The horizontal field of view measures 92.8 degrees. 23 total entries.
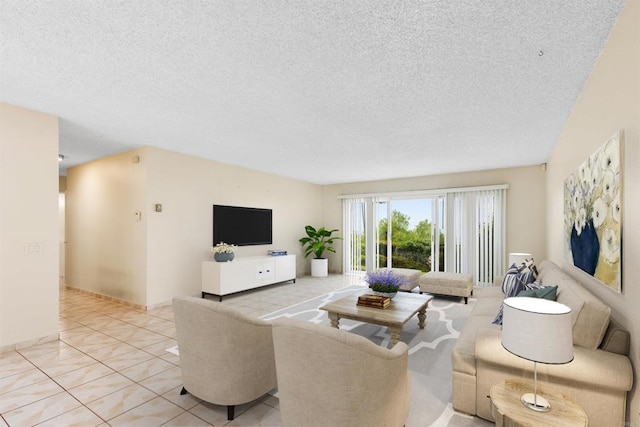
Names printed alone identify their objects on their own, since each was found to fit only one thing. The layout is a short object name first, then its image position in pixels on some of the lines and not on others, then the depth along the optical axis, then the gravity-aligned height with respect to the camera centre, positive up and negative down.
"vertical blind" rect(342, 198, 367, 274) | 8.14 -0.58
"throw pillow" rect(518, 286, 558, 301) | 2.48 -0.67
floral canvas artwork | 1.83 -0.03
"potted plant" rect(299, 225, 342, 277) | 7.81 -0.92
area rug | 2.12 -1.46
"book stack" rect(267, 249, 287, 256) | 6.70 -0.91
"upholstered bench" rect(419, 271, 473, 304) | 5.16 -1.26
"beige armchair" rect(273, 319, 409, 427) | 1.47 -0.84
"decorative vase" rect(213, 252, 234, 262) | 5.35 -0.79
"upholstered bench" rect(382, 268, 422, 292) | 5.64 -1.24
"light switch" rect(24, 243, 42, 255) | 3.31 -0.40
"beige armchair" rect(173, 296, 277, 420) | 1.98 -0.95
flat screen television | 5.85 -0.28
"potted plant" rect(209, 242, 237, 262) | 5.35 -0.73
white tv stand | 5.24 -1.16
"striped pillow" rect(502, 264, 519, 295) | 3.64 -0.83
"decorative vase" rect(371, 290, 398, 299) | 3.86 -1.05
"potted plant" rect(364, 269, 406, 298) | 3.87 -0.92
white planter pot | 7.86 -1.44
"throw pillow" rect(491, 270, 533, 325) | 3.46 -0.83
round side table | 1.48 -1.02
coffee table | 3.05 -1.10
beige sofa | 1.72 -0.96
